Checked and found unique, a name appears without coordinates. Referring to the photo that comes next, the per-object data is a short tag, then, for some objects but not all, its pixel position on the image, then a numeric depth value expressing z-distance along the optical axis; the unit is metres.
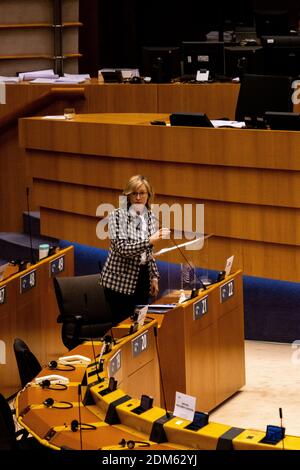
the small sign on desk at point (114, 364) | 12.64
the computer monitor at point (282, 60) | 20.77
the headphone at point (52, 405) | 11.42
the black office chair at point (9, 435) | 10.68
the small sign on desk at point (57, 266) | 17.45
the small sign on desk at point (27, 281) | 16.37
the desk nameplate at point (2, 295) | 15.74
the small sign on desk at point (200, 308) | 15.20
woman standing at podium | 15.45
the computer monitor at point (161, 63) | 23.11
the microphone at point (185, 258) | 15.92
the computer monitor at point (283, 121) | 17.12
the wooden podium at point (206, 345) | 14.89
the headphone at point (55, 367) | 12.89
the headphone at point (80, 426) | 10.57
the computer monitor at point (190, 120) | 18.12
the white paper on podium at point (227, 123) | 18.15
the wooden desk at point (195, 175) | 17.37
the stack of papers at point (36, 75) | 23.87
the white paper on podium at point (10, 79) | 23.82
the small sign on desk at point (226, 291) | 16.03
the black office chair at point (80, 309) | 16.23
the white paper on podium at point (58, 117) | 20.74
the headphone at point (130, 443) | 9.98
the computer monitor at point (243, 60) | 22.20
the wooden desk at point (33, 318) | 16.02
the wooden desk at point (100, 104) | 21.72
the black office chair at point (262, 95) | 19.11
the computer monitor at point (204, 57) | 24.00
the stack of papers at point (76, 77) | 23.75
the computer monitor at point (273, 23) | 28.27
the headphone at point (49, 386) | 12.11
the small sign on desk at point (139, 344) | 13.70
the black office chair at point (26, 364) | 13.30
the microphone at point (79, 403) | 10.57
